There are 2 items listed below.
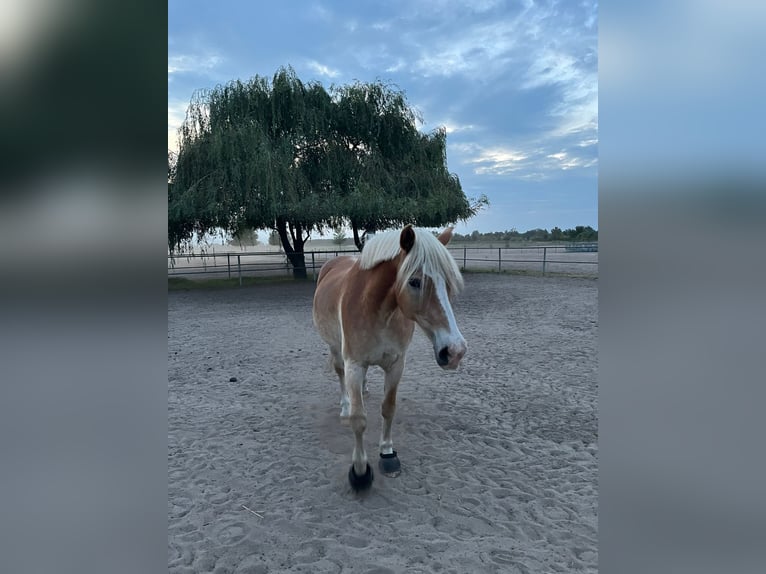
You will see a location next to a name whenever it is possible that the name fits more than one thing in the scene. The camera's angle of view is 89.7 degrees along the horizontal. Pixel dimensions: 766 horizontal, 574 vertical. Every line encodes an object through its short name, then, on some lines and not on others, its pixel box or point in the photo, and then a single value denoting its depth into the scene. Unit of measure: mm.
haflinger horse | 1954
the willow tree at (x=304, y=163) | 10992
